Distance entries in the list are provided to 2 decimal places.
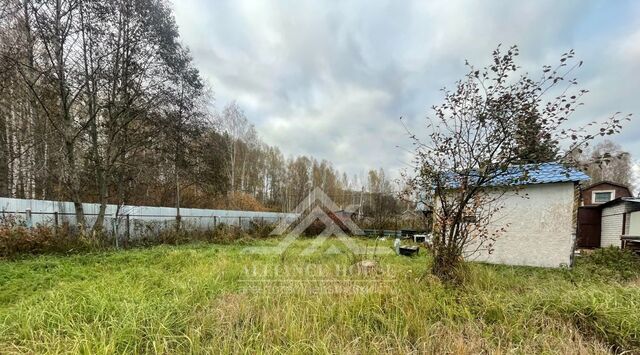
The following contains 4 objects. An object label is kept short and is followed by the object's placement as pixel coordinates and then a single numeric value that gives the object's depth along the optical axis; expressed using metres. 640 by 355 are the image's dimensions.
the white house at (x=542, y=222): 6.98
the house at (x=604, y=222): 10.04
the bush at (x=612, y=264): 5.62
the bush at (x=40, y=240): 6.54
